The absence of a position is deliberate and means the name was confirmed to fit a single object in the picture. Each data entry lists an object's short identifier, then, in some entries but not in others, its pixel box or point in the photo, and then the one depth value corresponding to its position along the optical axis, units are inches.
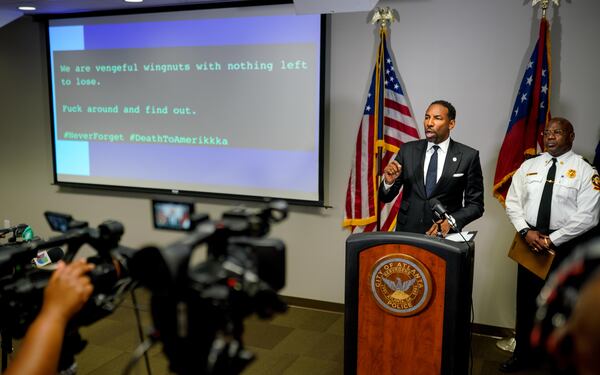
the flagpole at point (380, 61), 156.3
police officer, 125.4
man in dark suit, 129.6
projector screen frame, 162.9
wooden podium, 104.7
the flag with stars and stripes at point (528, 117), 139.1
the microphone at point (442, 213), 102.4
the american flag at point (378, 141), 156.9
